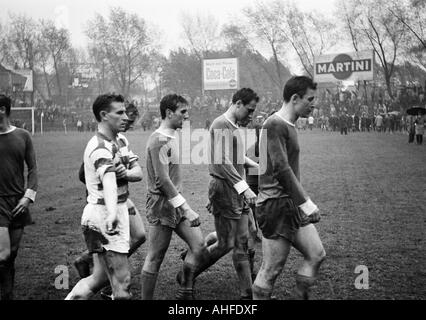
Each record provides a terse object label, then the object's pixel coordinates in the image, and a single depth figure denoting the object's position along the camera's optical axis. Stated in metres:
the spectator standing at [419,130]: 23.25
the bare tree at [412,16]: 38.09
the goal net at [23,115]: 37.89
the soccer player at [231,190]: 4.63
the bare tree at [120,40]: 36.94
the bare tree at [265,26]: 49.88
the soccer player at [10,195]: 4.37
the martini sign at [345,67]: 44.72
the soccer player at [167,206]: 4.29
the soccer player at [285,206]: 3.85
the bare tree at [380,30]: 41.56
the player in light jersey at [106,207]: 3.48
